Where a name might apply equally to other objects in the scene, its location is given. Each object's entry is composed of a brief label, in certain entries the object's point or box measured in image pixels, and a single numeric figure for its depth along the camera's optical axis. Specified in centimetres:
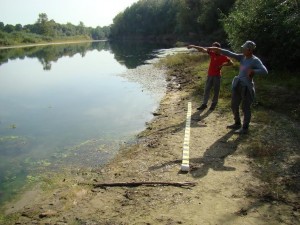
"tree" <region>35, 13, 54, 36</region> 14788
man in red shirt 1123
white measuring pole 706
